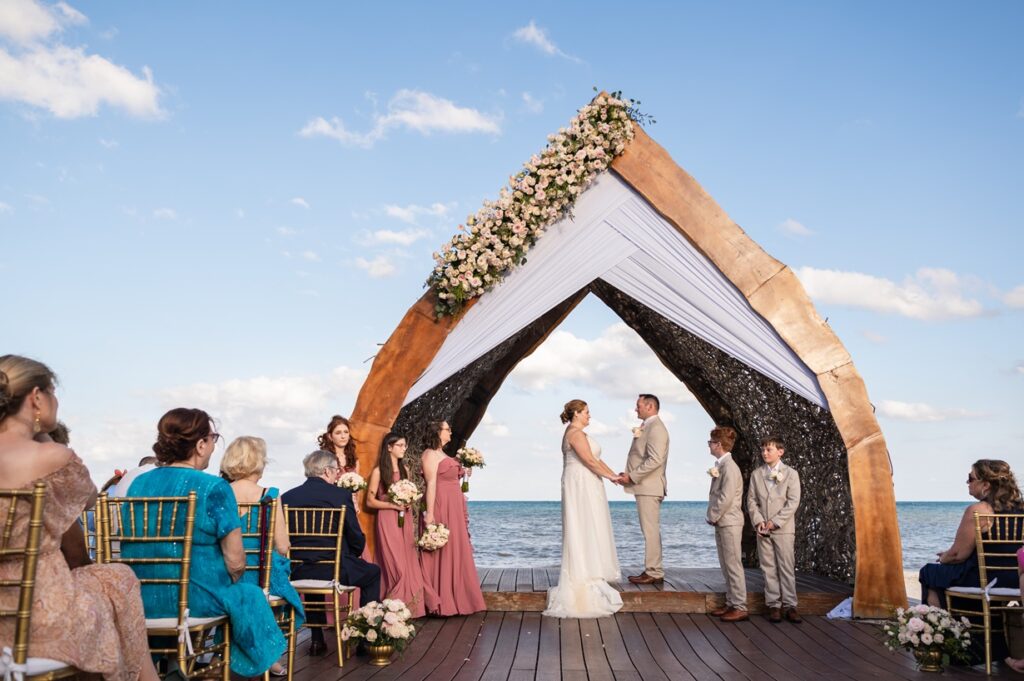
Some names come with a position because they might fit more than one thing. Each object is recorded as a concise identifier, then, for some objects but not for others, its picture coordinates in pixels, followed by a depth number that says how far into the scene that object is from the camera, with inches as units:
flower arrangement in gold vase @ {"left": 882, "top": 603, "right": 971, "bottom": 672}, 213.9
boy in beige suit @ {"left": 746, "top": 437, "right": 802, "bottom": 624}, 281.4
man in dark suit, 237.6
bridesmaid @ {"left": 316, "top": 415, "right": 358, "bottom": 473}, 290.8
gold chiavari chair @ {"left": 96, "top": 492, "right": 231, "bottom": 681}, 146.8
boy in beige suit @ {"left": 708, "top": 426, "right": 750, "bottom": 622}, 286.7
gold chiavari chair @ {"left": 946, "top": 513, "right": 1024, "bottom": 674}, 217.6
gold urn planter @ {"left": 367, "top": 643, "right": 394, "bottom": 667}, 224.8
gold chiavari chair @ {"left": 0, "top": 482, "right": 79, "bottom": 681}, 108.7
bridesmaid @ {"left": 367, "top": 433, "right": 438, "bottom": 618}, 285.0
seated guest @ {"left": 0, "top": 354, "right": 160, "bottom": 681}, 114.0
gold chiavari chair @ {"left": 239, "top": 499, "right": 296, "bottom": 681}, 173.3
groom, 309.7
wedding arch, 293.1
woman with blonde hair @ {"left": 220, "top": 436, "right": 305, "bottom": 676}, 187.6
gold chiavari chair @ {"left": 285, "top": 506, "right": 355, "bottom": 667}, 226.4
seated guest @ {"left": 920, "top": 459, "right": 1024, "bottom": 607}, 225.9
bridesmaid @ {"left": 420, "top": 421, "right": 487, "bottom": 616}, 294.5
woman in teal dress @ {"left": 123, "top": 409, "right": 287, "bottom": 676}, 151.4
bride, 292.2
